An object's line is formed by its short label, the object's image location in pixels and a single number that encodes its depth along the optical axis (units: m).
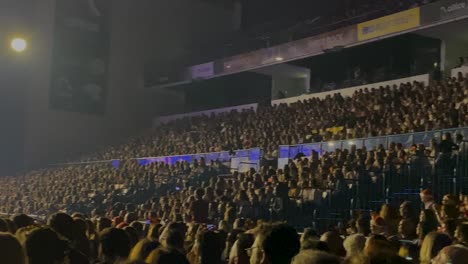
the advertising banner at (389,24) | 21.97
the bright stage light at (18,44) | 12.21
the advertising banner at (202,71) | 32.44
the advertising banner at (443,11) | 20.56
